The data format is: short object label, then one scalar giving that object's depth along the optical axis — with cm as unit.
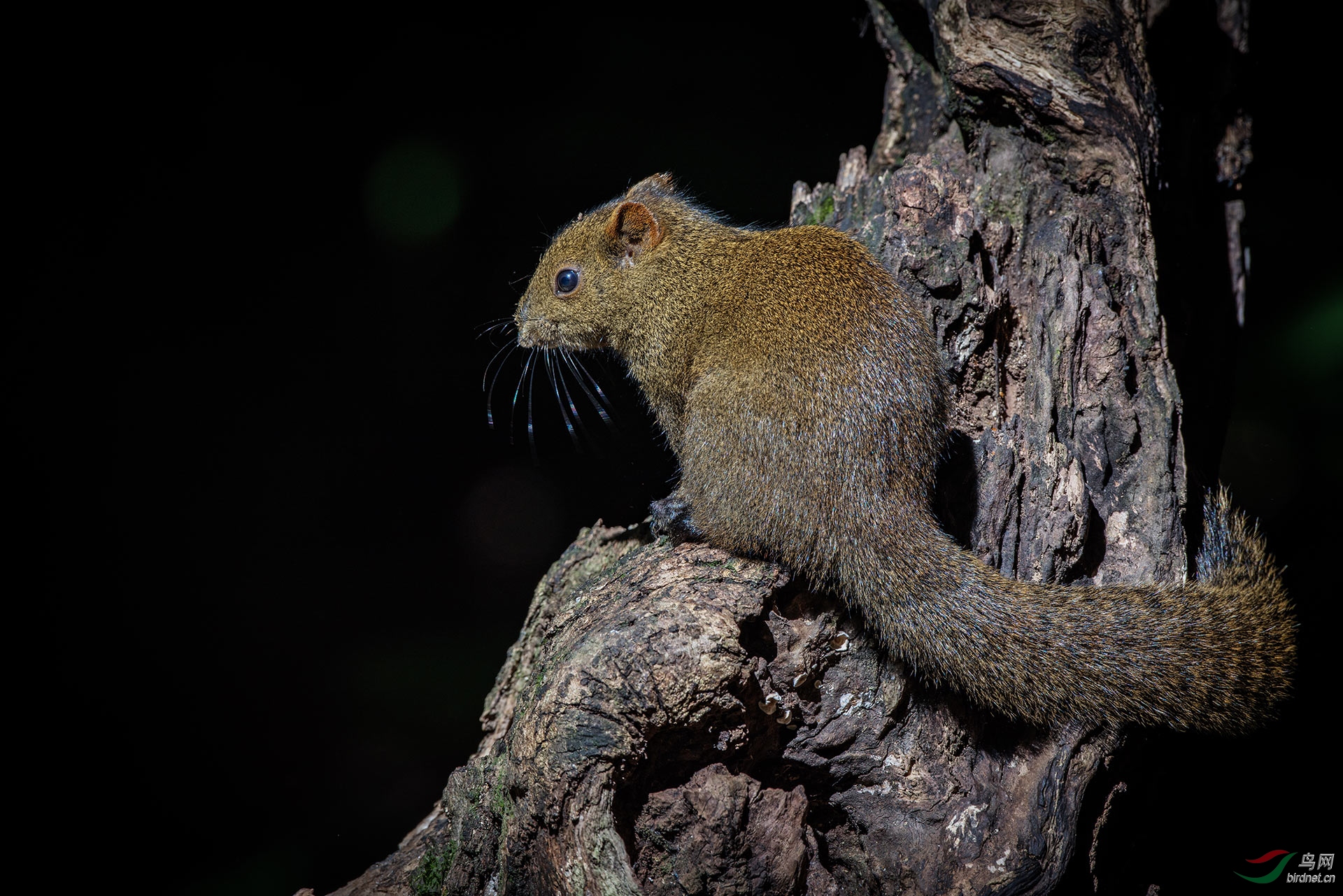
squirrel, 534
